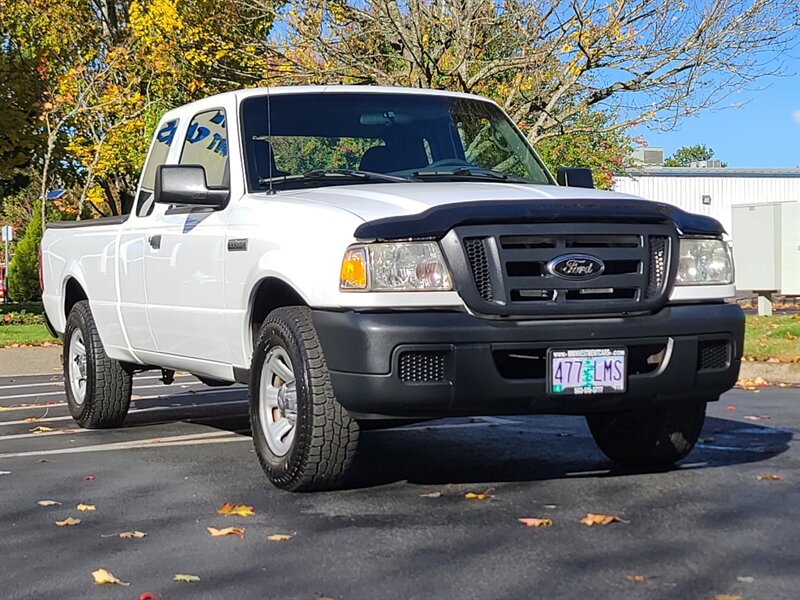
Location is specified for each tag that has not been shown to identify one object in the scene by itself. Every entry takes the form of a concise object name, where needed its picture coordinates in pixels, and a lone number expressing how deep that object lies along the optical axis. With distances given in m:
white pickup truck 5.39
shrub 35.78
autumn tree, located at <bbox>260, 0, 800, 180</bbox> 17.73
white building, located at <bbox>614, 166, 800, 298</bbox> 19.62
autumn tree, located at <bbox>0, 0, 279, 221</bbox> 24.50
